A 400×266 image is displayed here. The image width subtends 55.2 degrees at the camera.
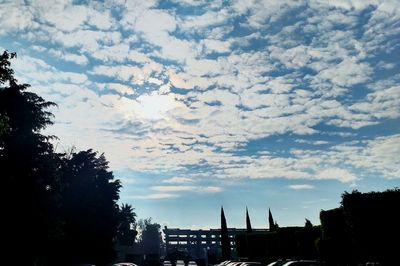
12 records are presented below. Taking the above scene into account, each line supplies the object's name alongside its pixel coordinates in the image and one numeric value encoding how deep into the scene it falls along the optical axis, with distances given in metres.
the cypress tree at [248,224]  75.62
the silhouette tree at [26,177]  21.05
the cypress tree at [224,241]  67.34
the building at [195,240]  122.04
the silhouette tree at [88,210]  34.62
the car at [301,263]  17.31
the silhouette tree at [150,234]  153.46
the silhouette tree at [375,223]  18.72
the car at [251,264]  21.59
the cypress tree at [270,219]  74.24
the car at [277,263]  19.65
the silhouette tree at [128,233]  80.06
